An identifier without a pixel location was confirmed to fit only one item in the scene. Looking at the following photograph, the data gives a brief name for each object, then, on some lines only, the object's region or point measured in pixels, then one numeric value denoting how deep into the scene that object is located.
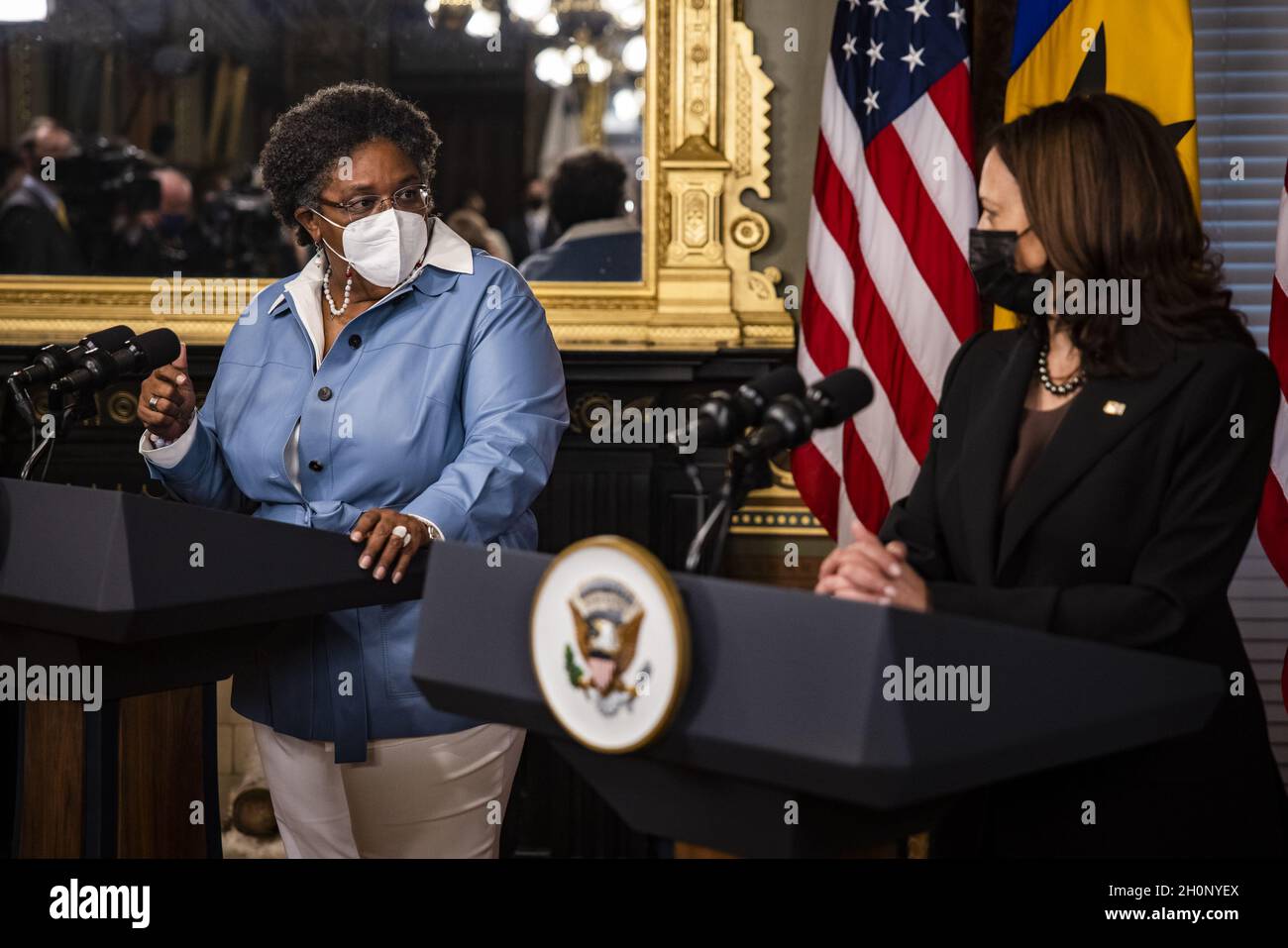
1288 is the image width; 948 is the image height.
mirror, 3.91
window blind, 3.76
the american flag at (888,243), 3.48
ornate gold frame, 3.90
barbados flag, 2.99
